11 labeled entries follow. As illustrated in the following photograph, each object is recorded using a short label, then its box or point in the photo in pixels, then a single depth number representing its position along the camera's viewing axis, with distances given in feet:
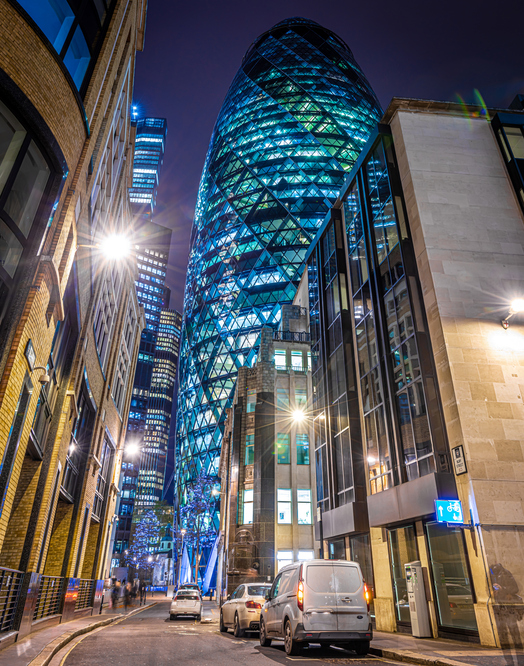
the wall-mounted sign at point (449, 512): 42.68
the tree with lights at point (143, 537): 348.79
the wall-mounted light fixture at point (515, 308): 47.85
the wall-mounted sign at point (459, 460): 45.16
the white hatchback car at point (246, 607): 47.73
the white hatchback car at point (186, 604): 76.18
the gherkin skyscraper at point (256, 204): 264.93
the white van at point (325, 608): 31.50
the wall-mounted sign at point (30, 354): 35.01
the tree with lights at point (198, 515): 201.16
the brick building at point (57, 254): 33.42
